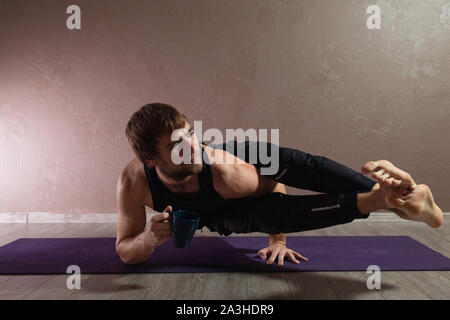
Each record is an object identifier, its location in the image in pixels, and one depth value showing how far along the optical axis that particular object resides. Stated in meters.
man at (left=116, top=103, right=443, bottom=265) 1.42
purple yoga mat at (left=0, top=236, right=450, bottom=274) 1.75
